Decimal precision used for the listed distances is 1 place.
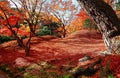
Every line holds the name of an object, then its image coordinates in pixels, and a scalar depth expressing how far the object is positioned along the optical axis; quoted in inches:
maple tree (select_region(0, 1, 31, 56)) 364.4
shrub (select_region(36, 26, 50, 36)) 700.8
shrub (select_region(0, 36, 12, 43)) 596.2
